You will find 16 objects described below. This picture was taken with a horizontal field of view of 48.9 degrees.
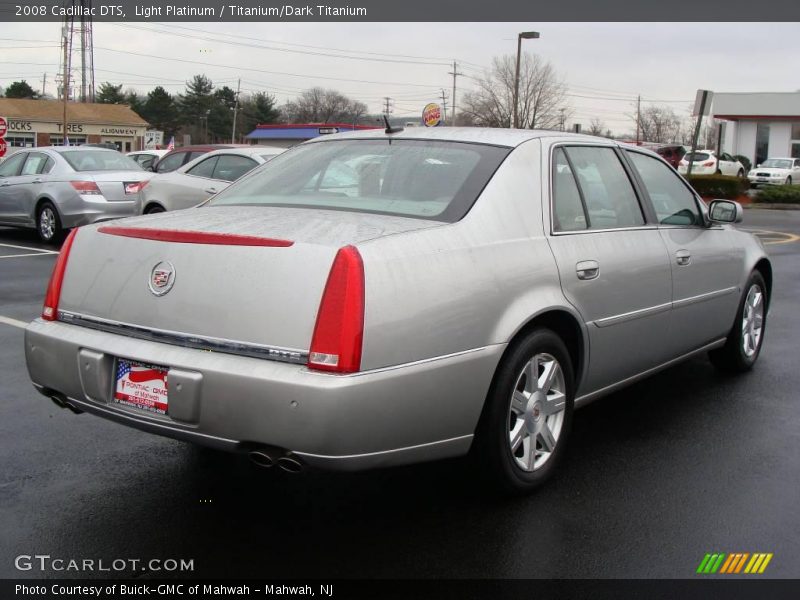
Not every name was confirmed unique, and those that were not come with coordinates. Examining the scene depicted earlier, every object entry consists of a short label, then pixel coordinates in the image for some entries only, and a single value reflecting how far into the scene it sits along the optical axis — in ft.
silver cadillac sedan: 10.05
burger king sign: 80.84
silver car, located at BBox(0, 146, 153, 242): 42.06
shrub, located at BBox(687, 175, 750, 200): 87.45
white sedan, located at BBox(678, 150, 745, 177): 117.91
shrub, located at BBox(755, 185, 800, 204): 88.69
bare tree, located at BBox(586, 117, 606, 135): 286.21
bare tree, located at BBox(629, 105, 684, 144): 305.94
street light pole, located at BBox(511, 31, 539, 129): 120.57
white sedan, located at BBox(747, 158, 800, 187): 119.85
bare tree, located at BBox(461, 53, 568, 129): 207.21
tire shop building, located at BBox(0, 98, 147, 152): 214.28
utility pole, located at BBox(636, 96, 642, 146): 285.23
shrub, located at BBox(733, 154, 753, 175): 149.69
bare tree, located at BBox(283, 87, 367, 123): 329.72
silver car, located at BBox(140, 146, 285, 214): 37.14
